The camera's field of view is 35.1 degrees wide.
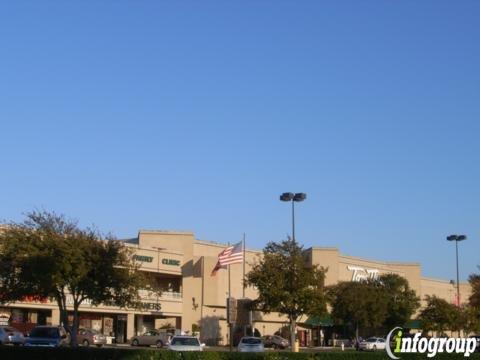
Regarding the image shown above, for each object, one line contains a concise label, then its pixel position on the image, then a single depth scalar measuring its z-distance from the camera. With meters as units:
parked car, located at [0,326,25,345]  48.97
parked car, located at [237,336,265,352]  44.36
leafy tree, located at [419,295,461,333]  78.19
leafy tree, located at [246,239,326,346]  60.16
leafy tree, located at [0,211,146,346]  44.84
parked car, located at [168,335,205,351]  40.38
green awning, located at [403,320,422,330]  93.61
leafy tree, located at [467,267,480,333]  64.88
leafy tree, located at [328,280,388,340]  80.81
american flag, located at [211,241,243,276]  66.44
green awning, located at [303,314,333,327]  88.06
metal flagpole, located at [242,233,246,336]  78.07
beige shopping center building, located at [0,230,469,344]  74.62
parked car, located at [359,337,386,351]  76.56
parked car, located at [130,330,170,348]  67.12
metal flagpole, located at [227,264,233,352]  56.01
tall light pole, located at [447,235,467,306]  80.44
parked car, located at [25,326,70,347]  40.38
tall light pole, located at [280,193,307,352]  60.88
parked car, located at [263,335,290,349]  75.12
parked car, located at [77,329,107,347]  59.91
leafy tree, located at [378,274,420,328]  88.56
